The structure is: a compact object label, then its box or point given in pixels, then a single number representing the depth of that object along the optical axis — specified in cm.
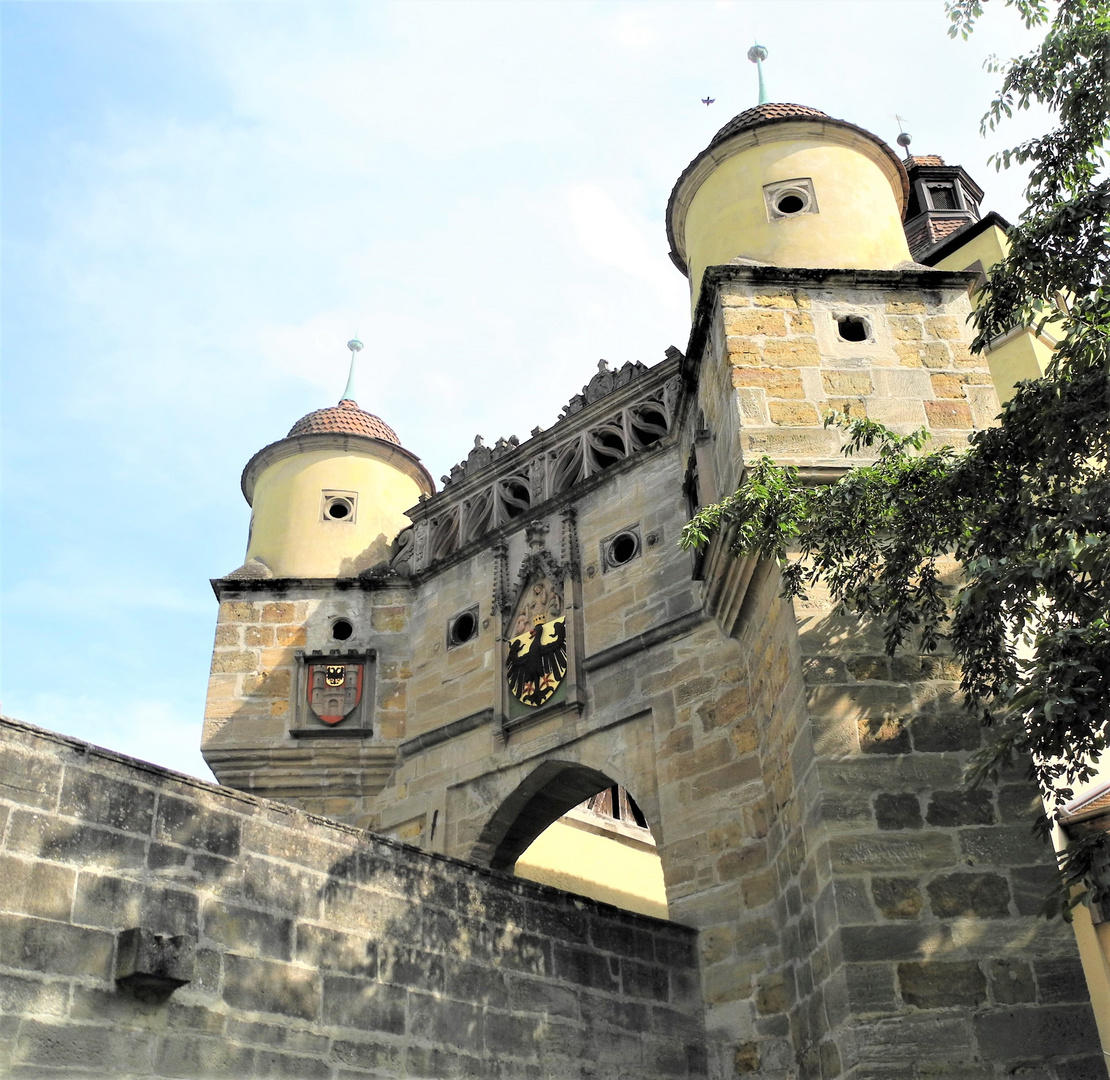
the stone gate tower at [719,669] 659
